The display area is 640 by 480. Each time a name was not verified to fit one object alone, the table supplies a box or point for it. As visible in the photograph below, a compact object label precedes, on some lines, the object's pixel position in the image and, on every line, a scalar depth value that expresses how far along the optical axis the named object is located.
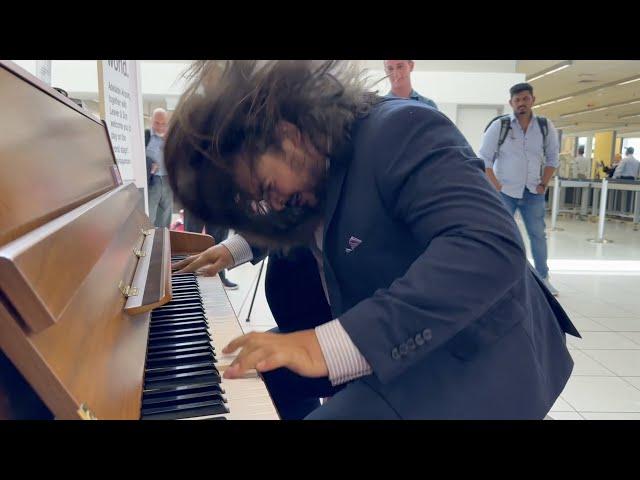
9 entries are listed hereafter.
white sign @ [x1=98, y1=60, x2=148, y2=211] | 2.54
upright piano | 0.56
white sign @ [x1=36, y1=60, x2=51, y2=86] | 2.22
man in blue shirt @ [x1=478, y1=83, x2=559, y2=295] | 4.41
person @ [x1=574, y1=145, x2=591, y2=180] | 13.27
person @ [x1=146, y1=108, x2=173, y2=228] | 4.81
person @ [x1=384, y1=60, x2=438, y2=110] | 3.41
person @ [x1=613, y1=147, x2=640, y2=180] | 11.41
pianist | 0.83
